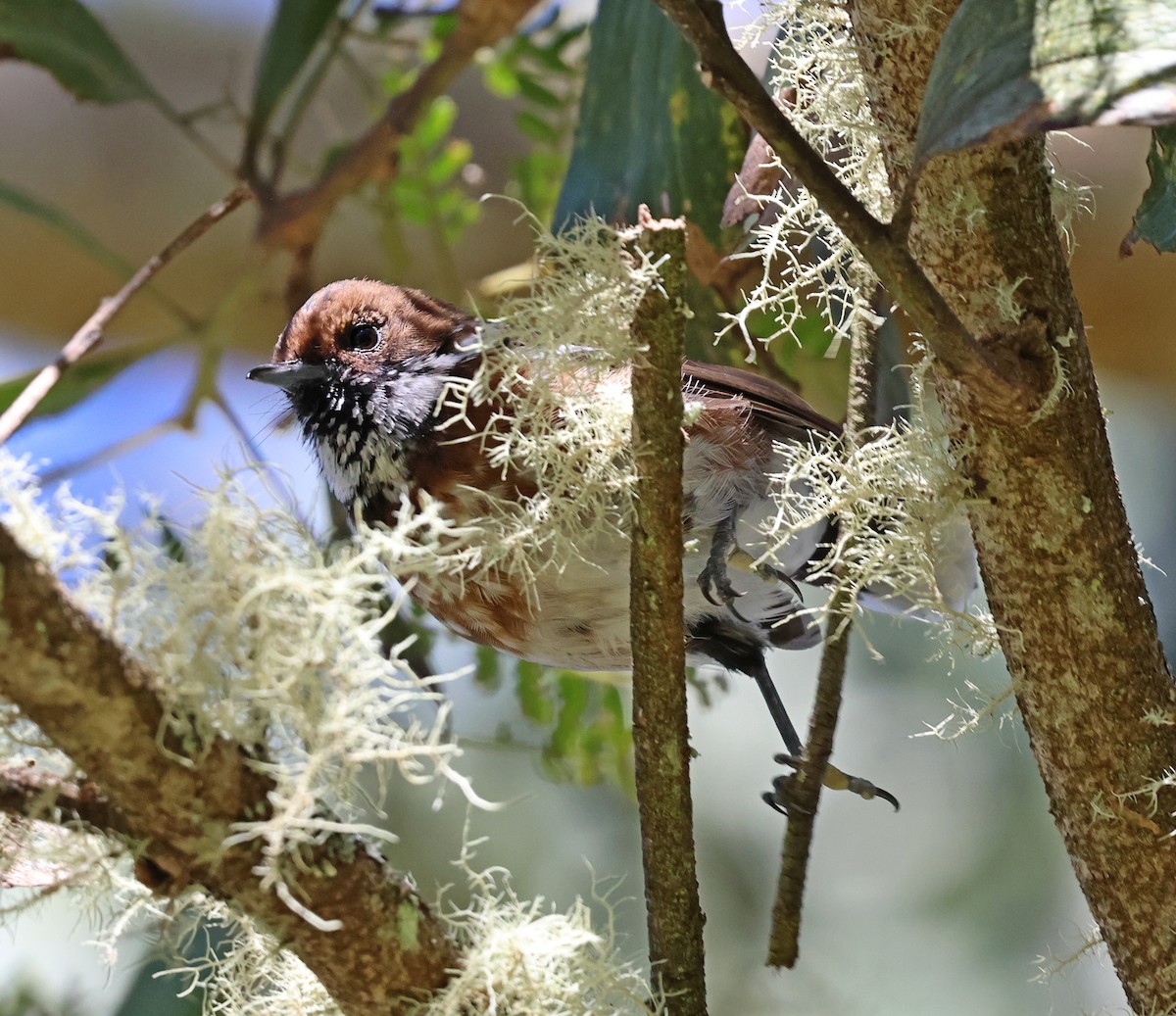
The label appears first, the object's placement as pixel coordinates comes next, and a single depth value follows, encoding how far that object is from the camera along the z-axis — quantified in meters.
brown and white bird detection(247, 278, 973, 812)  3.31
